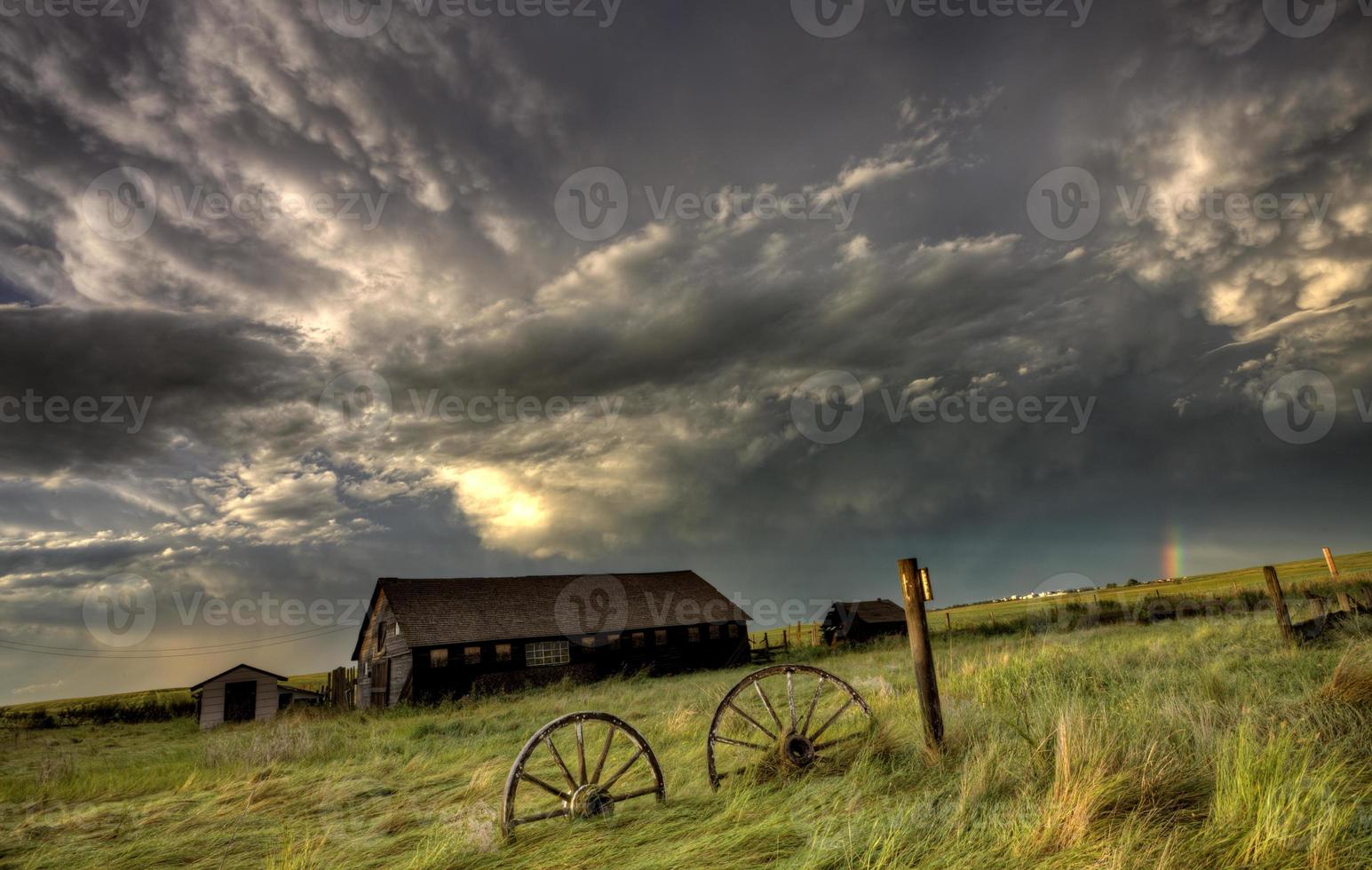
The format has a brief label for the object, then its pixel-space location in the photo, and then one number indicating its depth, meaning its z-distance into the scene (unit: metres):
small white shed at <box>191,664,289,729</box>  28.36
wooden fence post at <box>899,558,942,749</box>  6.65
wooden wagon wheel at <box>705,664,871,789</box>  6.41
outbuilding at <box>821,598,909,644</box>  40.16
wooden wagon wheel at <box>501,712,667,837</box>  5.05
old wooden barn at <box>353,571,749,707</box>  26.59
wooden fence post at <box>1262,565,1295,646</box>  12.17
